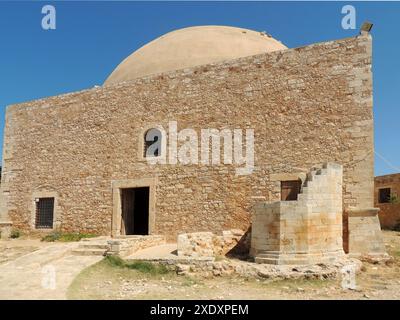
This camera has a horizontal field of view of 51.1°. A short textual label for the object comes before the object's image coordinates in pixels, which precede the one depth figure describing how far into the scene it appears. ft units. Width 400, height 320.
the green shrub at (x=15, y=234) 46.34
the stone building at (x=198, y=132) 31.86
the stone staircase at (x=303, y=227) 26.99
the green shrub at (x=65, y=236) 41.45
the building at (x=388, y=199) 59.26
